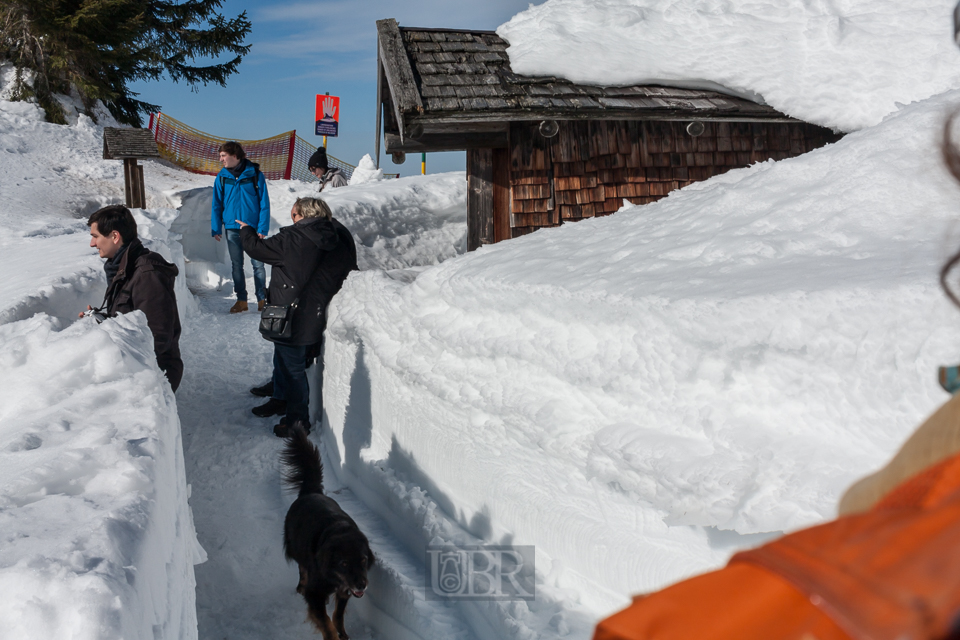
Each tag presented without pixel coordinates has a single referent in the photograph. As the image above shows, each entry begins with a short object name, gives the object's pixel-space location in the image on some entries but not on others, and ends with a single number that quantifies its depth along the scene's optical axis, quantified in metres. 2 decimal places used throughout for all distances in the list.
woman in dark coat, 4.58
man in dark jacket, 3.73
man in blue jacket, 6.86
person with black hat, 11.59
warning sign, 16.70
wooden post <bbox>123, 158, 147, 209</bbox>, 10.96
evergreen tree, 16.87
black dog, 3.02
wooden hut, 6.34
